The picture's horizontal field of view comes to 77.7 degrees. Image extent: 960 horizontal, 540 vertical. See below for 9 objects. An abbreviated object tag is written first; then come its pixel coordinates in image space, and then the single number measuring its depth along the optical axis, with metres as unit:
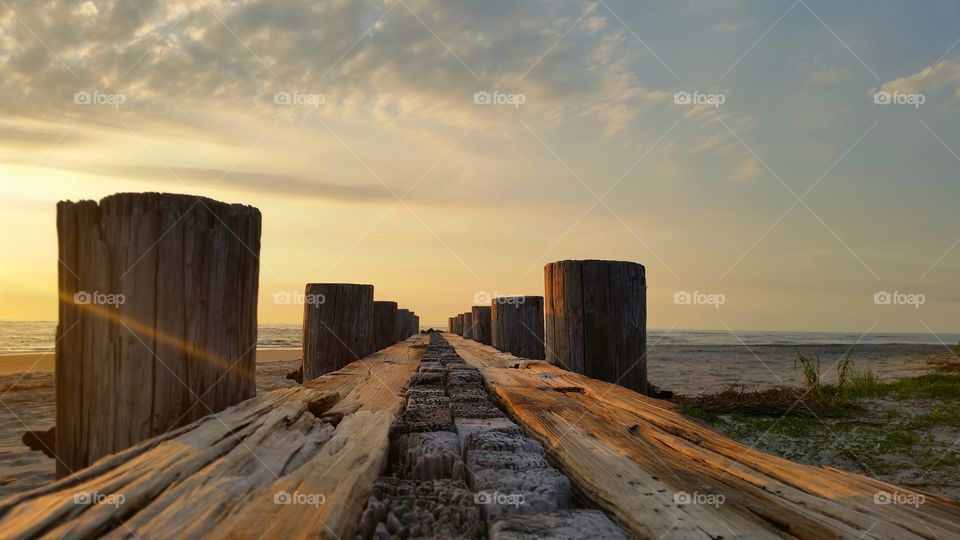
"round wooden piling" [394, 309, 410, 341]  18.39
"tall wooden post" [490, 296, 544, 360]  10.18
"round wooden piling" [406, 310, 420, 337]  24.08
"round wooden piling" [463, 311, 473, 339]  18.63
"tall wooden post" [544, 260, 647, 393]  5.48
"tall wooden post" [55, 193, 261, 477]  2.66
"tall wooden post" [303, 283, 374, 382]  7.59
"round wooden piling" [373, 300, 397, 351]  12.28
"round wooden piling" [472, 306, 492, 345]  15.31
